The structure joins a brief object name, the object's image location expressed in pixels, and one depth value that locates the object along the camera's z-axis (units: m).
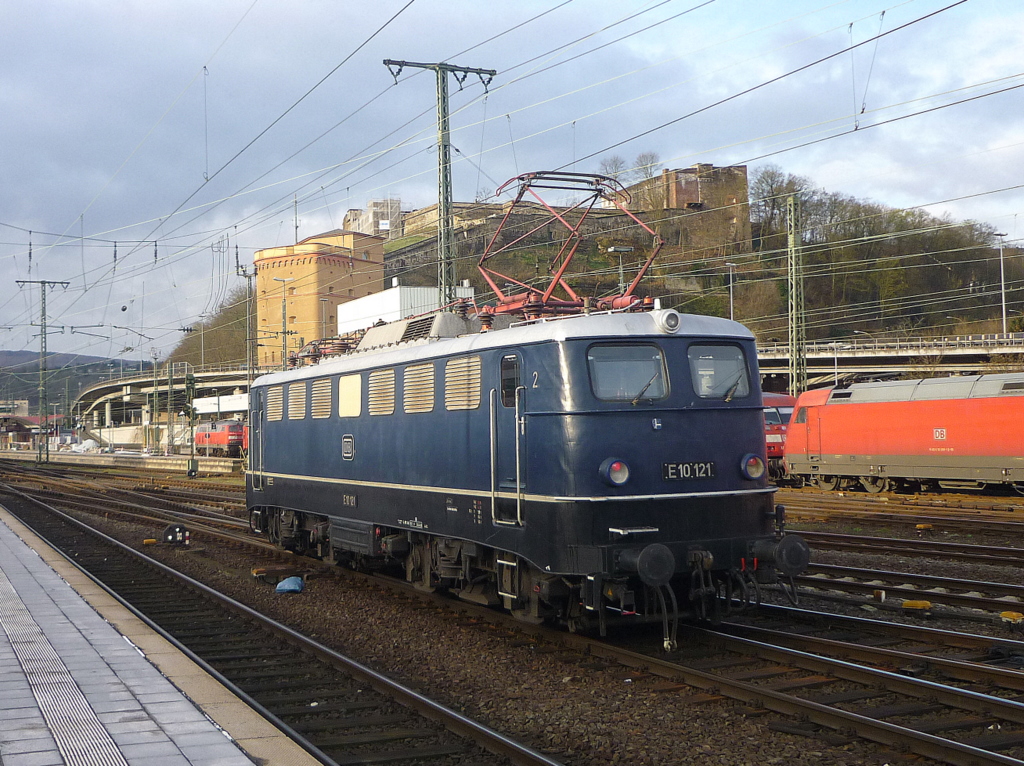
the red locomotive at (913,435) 24.31
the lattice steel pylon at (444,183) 23.52
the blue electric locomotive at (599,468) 8.98
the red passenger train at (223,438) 61.61
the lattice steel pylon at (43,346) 55.91
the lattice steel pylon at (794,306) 34.50
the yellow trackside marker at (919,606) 10.70
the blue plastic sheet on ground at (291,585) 13.75
